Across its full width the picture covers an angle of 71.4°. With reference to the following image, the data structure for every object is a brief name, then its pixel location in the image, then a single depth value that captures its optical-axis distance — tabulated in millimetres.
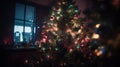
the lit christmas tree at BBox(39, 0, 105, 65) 2367
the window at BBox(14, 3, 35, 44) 2774
